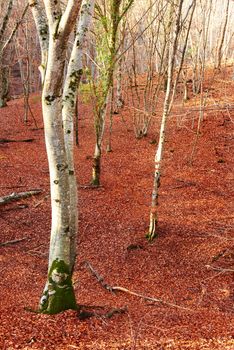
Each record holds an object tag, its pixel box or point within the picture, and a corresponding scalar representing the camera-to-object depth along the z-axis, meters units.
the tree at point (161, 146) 8.97
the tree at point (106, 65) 11.29
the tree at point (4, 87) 27.99
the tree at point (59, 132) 4.80
